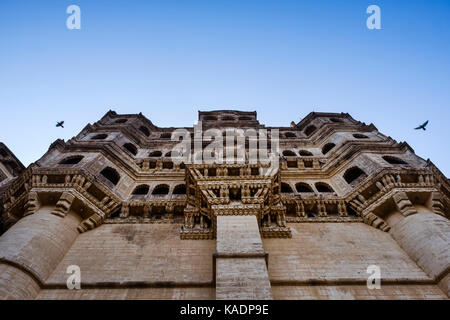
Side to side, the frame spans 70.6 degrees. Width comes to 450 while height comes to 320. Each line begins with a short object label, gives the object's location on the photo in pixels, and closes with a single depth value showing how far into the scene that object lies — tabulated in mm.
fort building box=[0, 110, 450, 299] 10578
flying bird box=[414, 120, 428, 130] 18703
